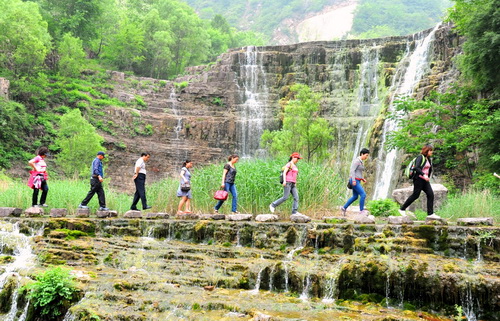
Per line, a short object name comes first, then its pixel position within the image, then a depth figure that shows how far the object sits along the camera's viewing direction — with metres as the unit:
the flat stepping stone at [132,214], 11.01
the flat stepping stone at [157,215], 11.17
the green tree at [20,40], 27.36
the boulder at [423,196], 13.55
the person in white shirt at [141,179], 10.88
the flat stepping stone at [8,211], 10.94
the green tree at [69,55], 32.35
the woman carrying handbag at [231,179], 10.85
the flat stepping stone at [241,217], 10.40
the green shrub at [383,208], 12.16
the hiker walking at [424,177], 9.33
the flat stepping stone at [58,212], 10.94
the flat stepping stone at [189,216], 10.84
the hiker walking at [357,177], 10.00
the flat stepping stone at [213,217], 10.70
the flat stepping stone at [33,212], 10.95
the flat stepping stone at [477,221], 8.84
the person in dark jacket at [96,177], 10.68
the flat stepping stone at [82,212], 11.12
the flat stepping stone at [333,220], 9.82
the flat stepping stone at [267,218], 10.26
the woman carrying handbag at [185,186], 10.99
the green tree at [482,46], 14.89
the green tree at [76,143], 22.08
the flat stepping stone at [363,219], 9.50
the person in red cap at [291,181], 10.18
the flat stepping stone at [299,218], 9.91
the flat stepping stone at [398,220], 9.26
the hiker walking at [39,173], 10.89
